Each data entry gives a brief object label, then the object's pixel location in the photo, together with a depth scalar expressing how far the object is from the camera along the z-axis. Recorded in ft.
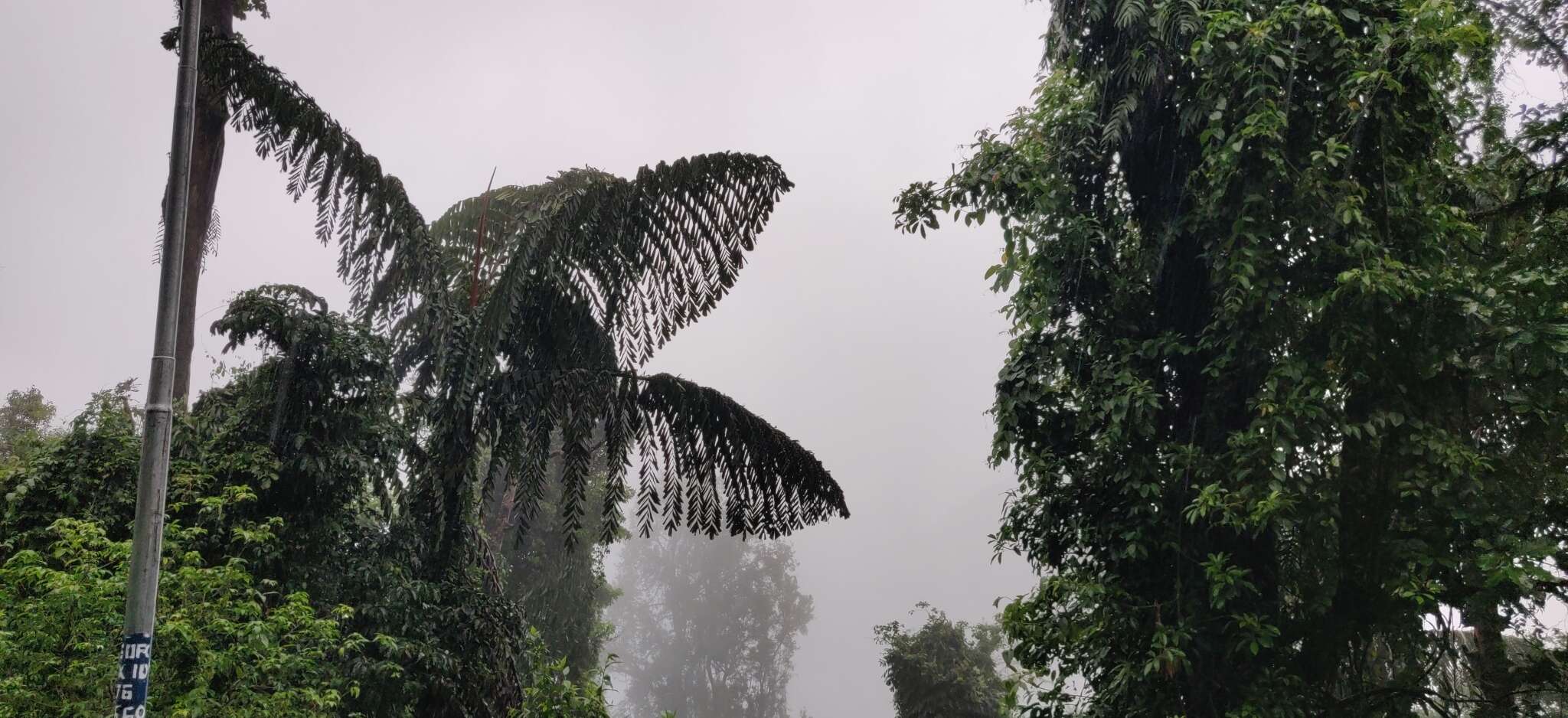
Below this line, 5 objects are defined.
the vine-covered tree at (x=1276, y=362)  26.30
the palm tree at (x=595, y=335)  24.84
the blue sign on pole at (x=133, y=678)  14.74
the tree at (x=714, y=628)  171.73
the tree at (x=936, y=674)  65.62
